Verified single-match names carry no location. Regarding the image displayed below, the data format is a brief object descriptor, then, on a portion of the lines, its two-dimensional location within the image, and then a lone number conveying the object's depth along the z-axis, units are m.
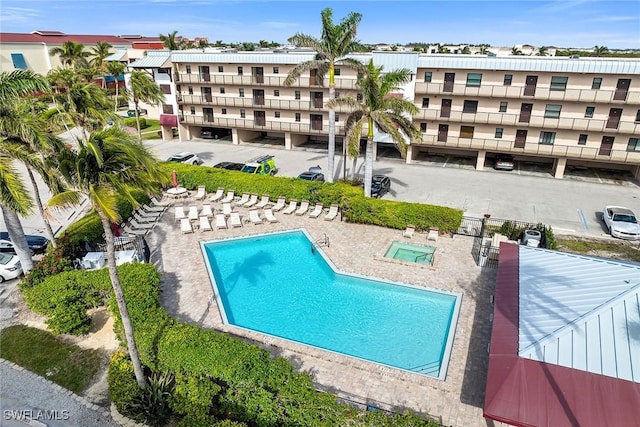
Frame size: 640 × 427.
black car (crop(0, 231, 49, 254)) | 21.91
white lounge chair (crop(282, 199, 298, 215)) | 27.55
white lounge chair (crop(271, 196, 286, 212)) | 27.97
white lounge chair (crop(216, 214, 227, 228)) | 25.36
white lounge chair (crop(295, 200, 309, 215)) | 27.27
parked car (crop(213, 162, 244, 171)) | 34.31
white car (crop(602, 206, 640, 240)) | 24.14
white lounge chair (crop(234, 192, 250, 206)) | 28.77
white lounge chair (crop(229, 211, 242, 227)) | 25.75
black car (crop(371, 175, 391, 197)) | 29.41
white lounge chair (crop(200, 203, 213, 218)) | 26.53
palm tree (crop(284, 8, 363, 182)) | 26.64
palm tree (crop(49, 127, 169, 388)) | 9.47
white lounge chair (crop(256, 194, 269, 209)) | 28.42
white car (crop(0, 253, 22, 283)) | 19.45
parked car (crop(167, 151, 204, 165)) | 37.03
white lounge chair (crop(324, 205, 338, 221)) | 26.61
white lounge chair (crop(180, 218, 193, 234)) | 24.53
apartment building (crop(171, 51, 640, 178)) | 31.80
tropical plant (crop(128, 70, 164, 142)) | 36.50
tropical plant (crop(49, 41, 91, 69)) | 62.69
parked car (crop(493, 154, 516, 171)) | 37.50
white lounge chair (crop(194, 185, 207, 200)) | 29.99
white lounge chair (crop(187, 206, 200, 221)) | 26.37
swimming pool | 15.35
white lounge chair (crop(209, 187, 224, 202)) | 29.56
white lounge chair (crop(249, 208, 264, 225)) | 26.12
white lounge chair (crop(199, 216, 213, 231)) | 24.91
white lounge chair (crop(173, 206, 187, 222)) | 26.32
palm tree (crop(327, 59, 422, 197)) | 23.34
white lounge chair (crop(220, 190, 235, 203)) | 29.37
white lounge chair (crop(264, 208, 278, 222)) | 26.30
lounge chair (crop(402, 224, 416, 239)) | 24.17
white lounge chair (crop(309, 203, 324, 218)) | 26.94
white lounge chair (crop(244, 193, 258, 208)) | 28.56
